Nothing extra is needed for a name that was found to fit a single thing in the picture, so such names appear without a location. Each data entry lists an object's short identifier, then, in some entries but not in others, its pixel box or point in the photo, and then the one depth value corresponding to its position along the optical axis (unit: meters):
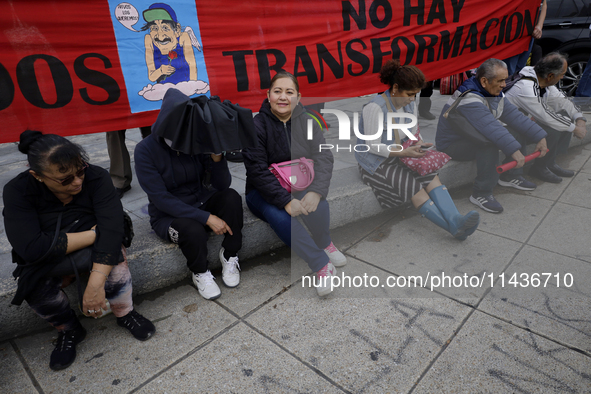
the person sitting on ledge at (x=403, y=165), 2.89
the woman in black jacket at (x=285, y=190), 2.48
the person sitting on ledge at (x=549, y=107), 3.83
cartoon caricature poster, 2.89
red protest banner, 2.65
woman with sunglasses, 1.74
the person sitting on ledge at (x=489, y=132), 3.40
